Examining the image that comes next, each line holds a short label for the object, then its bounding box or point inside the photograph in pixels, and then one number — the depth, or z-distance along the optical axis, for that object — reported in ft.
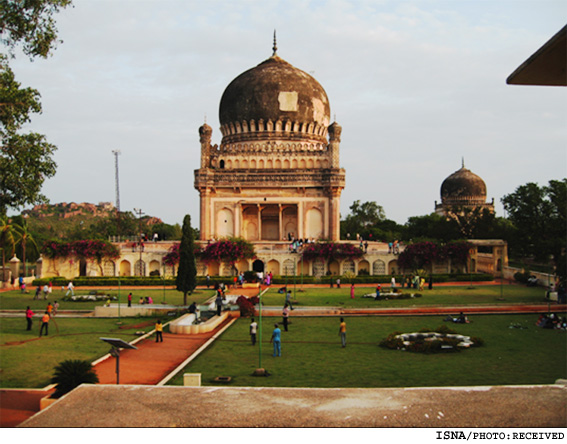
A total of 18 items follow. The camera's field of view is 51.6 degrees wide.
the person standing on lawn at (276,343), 61.77
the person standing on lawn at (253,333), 69.49
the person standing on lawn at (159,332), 72.54
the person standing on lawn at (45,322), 73.16
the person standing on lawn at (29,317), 76.71
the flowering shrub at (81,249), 156.46
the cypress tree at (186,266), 99.19
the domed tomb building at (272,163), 178.09
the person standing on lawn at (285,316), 79.36
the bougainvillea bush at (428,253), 152.35
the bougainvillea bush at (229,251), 151.84
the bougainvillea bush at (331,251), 153.38
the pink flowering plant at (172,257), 155.33
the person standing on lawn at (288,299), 95.80
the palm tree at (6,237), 158.10
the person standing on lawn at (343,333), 66.35
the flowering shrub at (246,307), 93.50
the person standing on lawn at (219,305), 89.15
